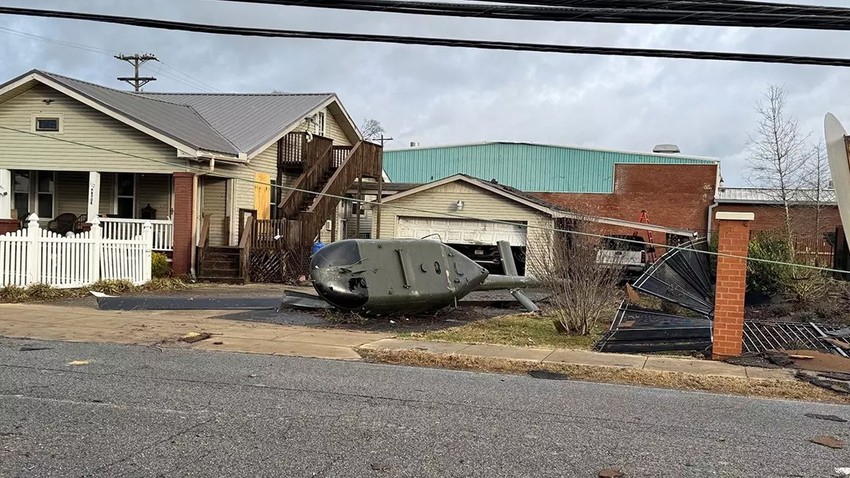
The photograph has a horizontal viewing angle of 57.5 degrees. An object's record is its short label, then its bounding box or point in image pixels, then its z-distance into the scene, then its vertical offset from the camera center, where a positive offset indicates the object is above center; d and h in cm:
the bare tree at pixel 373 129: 7131 +815
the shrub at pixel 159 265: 2177 -160
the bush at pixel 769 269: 1903 -109
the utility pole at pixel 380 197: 2839 +71
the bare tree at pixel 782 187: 3181 +168
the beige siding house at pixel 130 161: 2259 +142
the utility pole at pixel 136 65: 5897 +1096
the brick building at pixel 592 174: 4228 +276
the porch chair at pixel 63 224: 2397 -55
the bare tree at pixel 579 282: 1394 -114
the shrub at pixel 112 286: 1889 -195
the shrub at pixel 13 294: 1702 -199
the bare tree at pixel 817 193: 3320 +151
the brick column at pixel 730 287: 1141 -94
